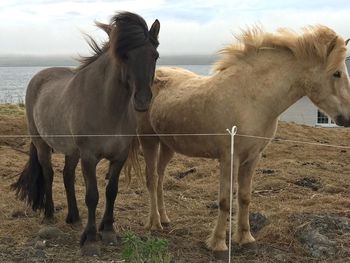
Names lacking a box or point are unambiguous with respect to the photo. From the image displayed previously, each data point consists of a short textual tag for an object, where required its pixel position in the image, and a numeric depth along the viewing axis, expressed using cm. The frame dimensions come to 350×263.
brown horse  446
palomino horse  465
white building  2262
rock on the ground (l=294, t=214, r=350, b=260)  481
